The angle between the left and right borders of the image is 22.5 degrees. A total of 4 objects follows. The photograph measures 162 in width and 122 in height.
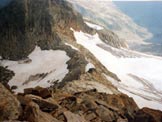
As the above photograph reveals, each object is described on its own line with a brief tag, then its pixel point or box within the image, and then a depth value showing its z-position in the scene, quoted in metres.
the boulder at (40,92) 44.91
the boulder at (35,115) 33.91
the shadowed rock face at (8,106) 33.22
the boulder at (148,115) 49.59
